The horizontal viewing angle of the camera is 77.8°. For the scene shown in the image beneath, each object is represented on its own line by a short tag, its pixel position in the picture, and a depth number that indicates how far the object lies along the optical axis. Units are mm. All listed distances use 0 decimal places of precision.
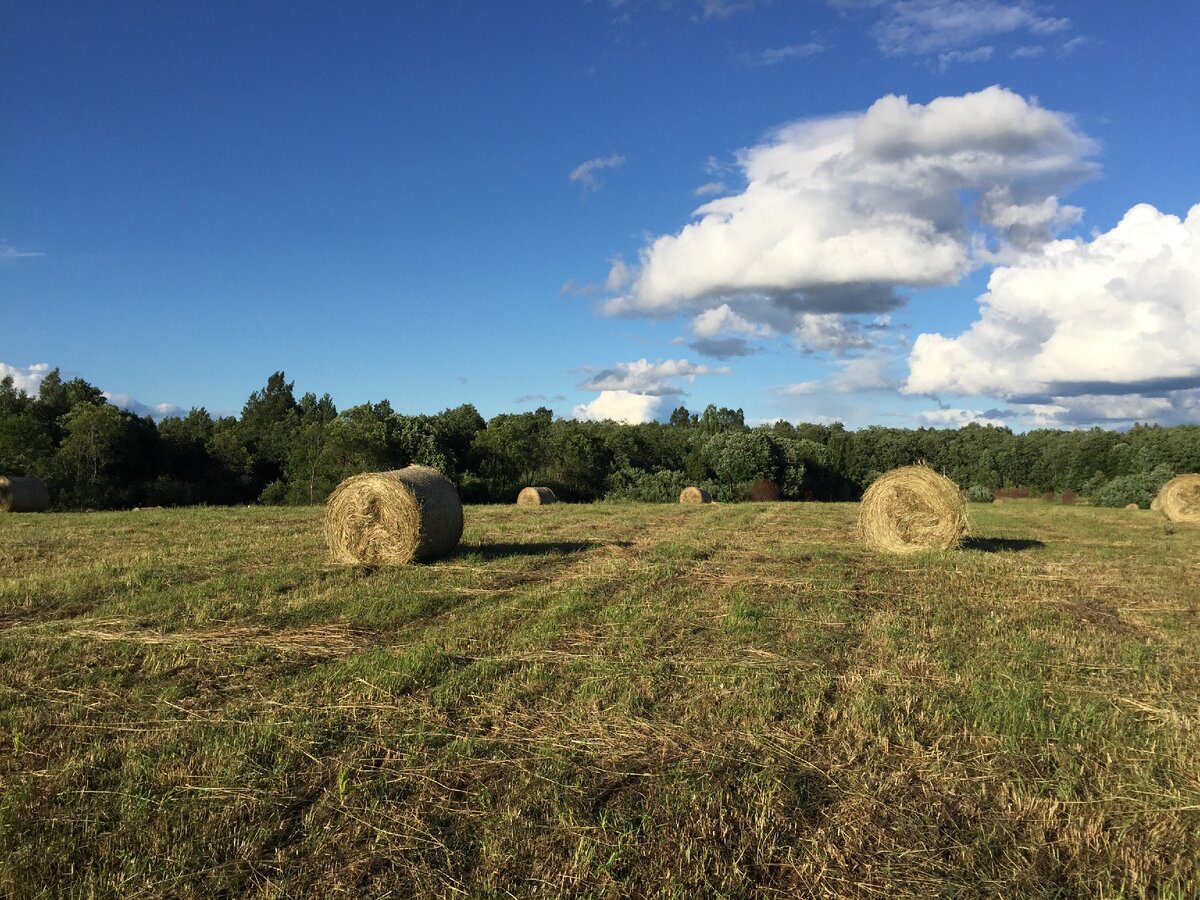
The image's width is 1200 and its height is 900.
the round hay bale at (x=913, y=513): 14992
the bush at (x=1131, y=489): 51812
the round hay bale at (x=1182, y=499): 26422
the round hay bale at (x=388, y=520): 12406
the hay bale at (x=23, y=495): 25625
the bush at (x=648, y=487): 49688
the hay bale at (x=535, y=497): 34125
